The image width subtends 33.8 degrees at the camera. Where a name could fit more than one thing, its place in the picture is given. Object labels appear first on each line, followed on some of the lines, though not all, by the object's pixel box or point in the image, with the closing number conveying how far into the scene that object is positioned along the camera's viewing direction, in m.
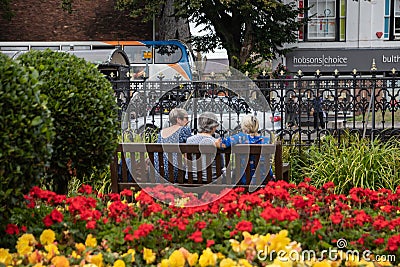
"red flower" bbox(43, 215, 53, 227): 4.56
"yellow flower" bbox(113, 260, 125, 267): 3.79
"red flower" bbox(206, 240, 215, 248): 4.03
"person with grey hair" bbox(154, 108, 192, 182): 7.40
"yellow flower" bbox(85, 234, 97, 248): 4.28
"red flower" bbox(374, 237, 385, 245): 4.22
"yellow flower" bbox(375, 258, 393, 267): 3.93
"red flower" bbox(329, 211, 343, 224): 4.43
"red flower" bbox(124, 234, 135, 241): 4.20
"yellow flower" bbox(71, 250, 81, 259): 4.02
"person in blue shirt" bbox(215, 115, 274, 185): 6.46
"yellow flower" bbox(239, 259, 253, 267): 3.70
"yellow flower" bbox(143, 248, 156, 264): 4.00
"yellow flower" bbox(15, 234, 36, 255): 4.16
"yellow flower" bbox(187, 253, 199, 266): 3.82
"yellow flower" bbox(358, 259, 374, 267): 3.85
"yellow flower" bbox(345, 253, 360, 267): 3.91
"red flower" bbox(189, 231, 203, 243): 4.09
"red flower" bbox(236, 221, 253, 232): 4.19
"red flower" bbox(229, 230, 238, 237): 4.21
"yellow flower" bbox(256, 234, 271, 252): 4.00
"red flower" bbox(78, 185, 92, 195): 5.50
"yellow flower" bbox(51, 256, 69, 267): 3.82
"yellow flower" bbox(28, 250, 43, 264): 3.95
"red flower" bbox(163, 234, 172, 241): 4.34
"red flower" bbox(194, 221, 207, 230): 4.32
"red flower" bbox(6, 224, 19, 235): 4.39
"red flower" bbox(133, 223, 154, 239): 4.17
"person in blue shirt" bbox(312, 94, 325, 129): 9.62
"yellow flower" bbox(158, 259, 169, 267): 3.82
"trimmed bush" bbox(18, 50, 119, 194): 5.42
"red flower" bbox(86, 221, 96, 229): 4.41
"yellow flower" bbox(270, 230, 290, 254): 3.98
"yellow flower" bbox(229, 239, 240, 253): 4.01
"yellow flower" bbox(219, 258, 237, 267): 3.73
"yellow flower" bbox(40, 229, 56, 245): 4.33
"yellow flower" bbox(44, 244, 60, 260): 4.02
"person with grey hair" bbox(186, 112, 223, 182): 6.91
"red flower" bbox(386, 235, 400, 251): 4.07
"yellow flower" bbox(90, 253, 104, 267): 3.91
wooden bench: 6.32
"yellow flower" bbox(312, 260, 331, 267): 3.76
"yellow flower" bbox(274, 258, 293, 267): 3.65
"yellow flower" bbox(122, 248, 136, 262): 4.02
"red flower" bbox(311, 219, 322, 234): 4.25
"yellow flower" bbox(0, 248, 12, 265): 3.98
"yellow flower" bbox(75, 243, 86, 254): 4.18
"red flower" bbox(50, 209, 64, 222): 4.59
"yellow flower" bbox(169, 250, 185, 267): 3.80
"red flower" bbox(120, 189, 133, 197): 5.24
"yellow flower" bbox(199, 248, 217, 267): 3.76
